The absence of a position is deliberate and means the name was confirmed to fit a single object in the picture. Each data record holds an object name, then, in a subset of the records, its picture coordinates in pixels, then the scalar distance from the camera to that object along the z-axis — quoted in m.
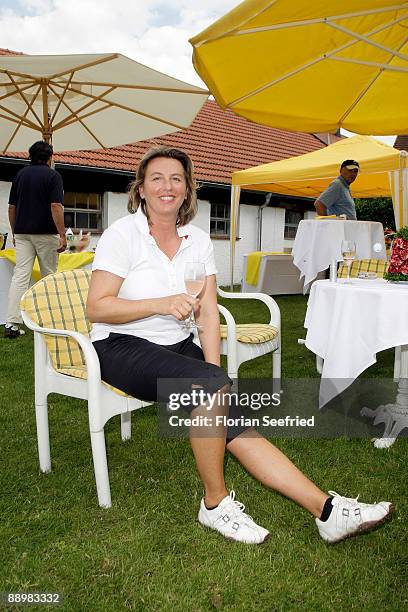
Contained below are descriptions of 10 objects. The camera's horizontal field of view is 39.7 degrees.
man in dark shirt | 5.75
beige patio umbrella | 4.75
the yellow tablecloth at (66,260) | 6.39
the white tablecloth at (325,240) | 7.32
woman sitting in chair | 2.10
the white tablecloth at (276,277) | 10.62
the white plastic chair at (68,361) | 2.31
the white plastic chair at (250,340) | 3.11
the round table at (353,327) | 2.84
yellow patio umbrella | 3.00
